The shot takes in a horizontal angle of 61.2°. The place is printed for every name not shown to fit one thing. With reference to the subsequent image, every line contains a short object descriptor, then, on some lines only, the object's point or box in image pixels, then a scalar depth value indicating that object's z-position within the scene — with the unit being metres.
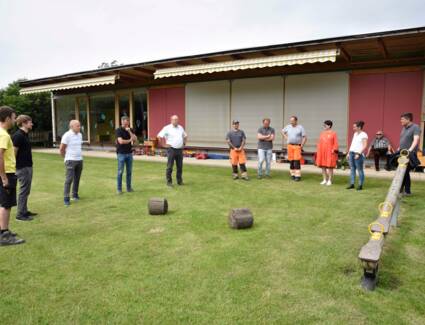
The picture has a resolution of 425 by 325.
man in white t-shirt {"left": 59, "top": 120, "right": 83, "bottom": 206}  6.93
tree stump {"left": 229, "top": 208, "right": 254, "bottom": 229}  5.12
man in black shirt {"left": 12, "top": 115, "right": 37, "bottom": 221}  5.70
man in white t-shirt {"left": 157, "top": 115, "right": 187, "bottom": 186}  8.70
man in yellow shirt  4.41
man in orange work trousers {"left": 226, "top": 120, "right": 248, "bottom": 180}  9.63
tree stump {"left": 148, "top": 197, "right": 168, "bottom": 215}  5.98
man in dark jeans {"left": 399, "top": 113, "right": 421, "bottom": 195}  6.93
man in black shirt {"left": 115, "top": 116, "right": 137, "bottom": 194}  7.63
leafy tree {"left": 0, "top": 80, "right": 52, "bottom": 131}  21.05
